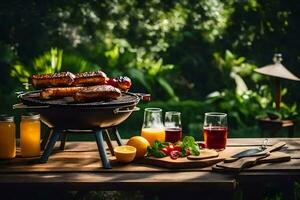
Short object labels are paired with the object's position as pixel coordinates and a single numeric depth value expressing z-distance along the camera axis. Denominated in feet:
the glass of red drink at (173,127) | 11.48
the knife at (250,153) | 10.14
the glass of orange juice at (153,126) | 11.38
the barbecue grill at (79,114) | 9.75
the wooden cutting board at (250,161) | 9.62
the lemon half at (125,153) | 10.28
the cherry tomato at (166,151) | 10.55
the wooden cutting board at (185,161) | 10.06
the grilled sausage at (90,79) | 11.28
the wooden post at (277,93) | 25.53
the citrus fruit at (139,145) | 10.61
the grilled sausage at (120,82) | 11.87
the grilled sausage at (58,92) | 10.39
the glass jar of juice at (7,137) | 10.36
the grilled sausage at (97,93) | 10.02
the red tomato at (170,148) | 10.60
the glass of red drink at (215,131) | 11.10
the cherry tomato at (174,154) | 10.32
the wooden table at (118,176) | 8.97
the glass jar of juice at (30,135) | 10.48
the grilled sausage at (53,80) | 11.02
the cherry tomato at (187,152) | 10.61
